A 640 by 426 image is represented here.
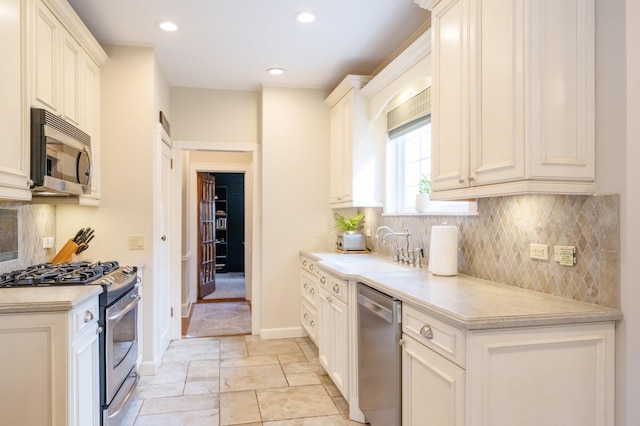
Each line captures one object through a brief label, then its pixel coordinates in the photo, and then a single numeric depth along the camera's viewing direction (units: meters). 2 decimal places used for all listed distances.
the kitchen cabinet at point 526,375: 1.49
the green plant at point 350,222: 4.43
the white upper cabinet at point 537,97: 1.66
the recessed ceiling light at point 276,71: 4.02
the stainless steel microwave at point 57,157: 2.21
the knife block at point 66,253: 2.98
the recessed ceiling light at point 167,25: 3.04
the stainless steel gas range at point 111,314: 2.26
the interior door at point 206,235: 6.32
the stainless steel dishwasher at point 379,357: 2.01
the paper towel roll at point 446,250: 2.49
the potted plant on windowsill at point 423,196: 3.00
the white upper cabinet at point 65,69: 2.26
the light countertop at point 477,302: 1.52
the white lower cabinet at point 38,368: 1.83
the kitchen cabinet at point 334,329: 2.76
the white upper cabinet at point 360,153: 3.89
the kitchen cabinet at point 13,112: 1.96
